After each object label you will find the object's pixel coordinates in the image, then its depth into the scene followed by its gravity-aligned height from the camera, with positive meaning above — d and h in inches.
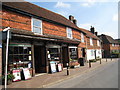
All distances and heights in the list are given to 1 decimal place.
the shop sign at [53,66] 512.3 -73.4
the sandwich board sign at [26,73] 397.5 -78.6
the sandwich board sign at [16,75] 373.4 -79.3
